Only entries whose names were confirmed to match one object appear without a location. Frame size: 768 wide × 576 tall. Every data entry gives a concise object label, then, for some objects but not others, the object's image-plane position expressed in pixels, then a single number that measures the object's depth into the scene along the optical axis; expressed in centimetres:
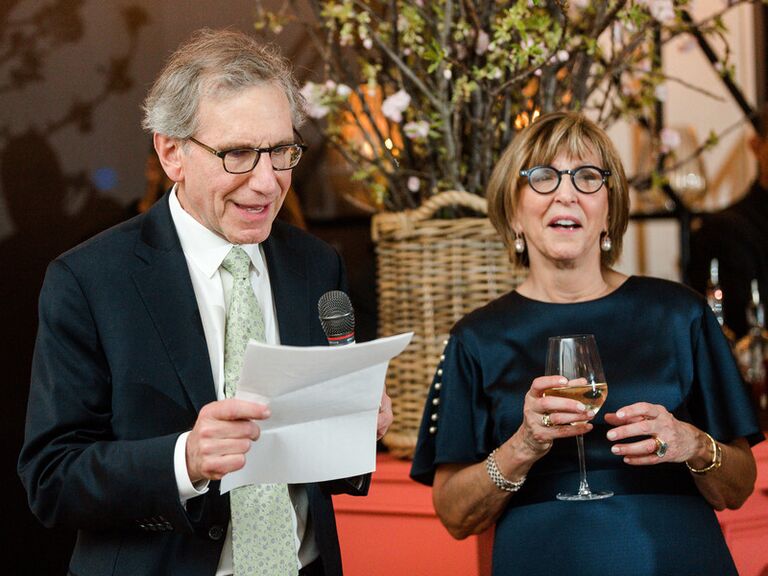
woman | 207
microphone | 155
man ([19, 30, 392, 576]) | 151
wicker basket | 282
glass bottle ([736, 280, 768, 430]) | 338
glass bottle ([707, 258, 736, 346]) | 315
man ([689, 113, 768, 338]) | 434
